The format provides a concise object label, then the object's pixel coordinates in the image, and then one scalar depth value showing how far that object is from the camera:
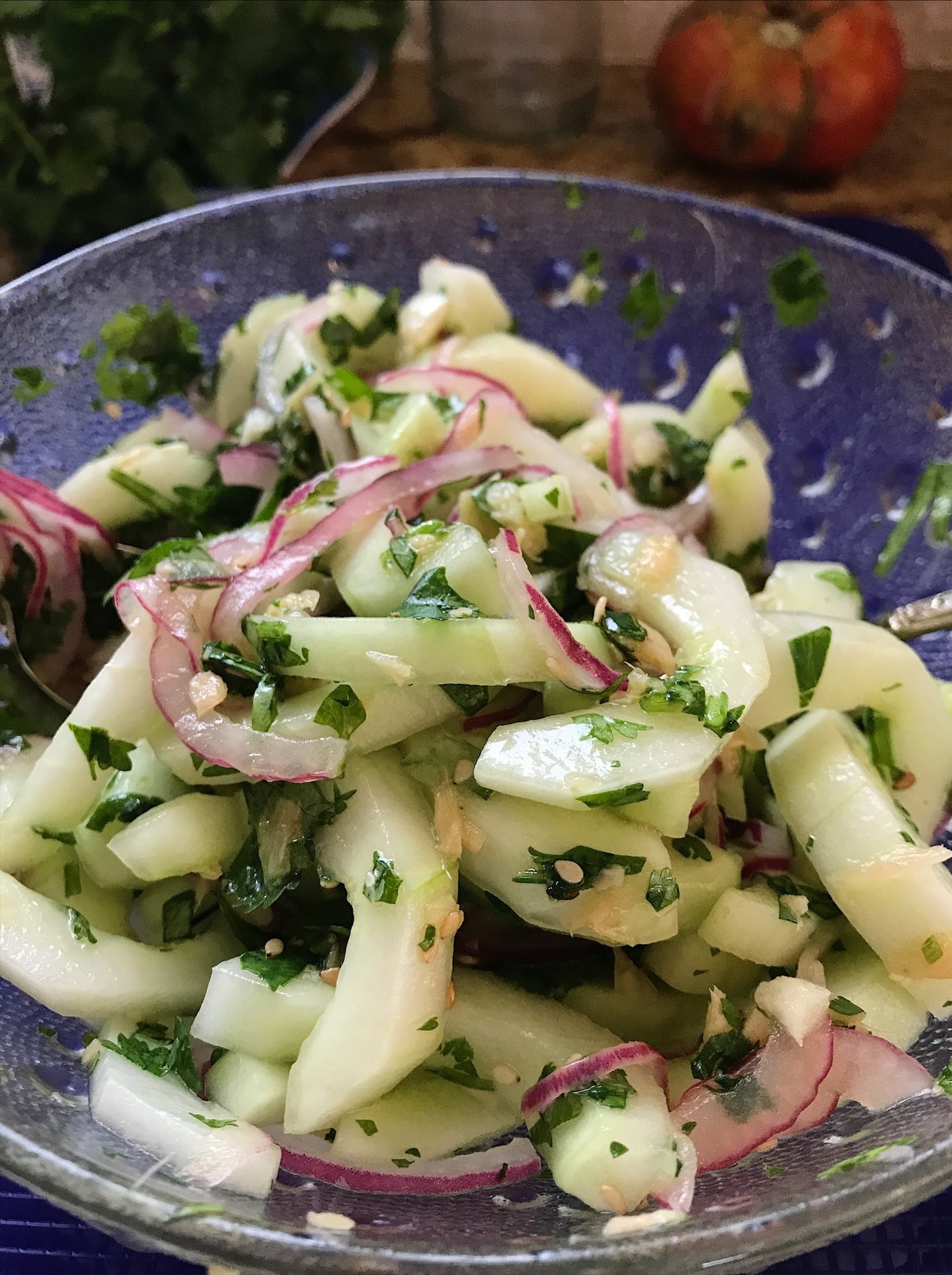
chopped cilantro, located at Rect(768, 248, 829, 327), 0.26
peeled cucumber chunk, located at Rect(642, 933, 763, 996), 0.18
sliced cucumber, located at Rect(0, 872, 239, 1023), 0.17
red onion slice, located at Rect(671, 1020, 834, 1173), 0.16
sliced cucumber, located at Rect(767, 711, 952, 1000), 0.17
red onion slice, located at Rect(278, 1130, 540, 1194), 0.16
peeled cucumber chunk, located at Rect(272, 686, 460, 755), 0.17
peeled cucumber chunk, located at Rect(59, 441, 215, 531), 0.22
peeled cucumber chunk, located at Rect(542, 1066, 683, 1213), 0.15
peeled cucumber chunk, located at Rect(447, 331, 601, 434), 0.24
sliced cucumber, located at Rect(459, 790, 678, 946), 0.16
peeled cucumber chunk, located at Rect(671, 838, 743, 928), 0.17
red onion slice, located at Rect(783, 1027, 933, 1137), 0.16
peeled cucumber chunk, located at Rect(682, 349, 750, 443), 0.25
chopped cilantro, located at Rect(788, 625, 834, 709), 0.19
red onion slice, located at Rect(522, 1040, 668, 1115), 0.16
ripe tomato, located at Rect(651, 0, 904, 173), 0.43
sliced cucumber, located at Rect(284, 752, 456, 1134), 0.15
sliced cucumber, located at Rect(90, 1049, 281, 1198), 0.15
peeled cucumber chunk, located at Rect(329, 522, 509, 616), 0.18
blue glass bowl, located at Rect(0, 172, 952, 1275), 0.25
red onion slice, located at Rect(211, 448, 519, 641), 0.18
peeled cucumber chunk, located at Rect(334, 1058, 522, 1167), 0.16
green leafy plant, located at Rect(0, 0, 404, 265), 0.32
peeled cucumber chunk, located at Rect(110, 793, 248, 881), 0.17
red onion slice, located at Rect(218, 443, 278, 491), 0.23
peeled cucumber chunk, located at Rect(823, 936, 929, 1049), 0.17
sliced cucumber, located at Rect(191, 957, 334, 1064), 0.16
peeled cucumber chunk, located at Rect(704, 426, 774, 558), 0.23
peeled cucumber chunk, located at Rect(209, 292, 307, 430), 0.25
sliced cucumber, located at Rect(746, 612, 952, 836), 0.18
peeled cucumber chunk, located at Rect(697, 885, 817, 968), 0.17
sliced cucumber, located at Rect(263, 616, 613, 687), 0.17
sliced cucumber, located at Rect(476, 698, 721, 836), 0.16
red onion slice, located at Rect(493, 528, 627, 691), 0.17
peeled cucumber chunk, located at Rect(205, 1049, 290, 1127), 0.16
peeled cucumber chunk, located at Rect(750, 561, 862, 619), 0.22
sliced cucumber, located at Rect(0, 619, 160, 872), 0.18
